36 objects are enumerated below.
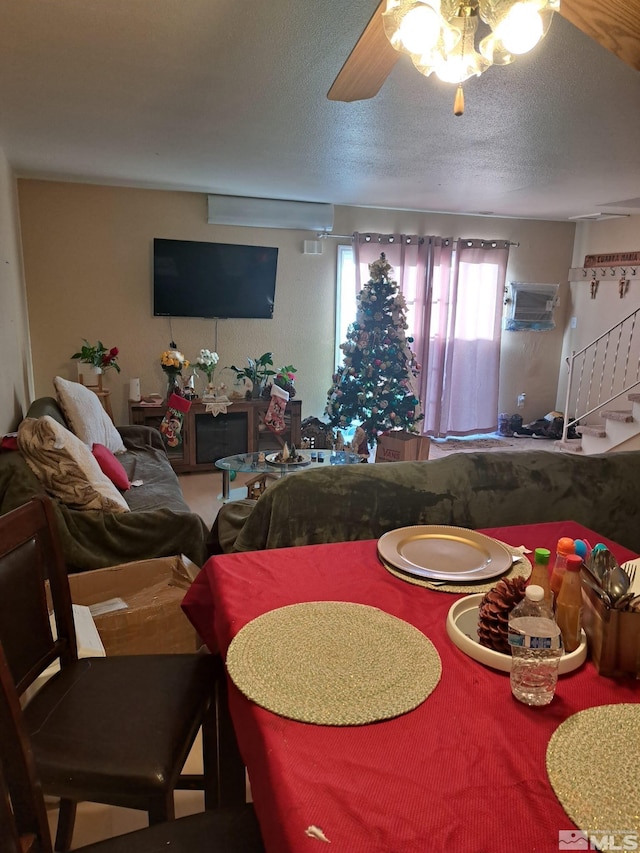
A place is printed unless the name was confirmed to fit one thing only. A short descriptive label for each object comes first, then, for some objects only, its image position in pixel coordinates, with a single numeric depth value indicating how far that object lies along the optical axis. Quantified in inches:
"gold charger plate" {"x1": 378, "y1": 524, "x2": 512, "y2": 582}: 48.0
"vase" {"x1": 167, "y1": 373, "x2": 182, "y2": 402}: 192.7
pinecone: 37.1
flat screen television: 198.4
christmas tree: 190.1
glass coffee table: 141.3
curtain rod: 220.8
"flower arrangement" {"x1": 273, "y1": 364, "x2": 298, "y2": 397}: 205.9
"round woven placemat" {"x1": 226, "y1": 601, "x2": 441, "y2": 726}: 32.1
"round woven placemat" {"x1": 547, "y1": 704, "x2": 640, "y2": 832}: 25.5
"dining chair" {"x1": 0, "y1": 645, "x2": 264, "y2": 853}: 35.6
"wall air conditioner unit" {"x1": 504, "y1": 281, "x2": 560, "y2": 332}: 255.4
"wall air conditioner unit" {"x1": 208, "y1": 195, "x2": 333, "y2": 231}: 200.4
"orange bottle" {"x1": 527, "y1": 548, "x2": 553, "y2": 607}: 37.7
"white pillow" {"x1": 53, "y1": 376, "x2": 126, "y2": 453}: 129.5
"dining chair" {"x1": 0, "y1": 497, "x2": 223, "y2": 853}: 42.1
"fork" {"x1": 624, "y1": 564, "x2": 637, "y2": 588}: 39.5
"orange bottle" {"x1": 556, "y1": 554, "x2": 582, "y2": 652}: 36.6
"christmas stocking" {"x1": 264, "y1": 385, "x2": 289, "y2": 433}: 197.8
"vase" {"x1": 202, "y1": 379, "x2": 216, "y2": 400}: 200.5
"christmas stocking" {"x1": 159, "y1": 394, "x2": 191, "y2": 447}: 183.2
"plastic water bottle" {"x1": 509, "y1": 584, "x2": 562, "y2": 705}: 32.8
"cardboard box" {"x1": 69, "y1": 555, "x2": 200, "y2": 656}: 79.9
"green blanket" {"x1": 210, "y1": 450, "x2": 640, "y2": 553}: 71.4
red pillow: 119.4
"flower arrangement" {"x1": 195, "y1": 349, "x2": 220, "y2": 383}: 201.0
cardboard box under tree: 161.3
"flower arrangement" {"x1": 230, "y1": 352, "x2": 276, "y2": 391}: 206.7
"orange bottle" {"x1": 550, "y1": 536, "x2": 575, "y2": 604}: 38.4
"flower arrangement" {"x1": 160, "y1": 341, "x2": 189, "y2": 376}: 189.3
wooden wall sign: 234.5
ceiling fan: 51.8
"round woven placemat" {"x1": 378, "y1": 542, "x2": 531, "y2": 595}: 45.8
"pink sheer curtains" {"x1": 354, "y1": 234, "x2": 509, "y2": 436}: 233.1
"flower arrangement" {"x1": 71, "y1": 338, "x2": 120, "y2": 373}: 183.6
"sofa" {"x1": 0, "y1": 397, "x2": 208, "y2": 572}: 88.3
